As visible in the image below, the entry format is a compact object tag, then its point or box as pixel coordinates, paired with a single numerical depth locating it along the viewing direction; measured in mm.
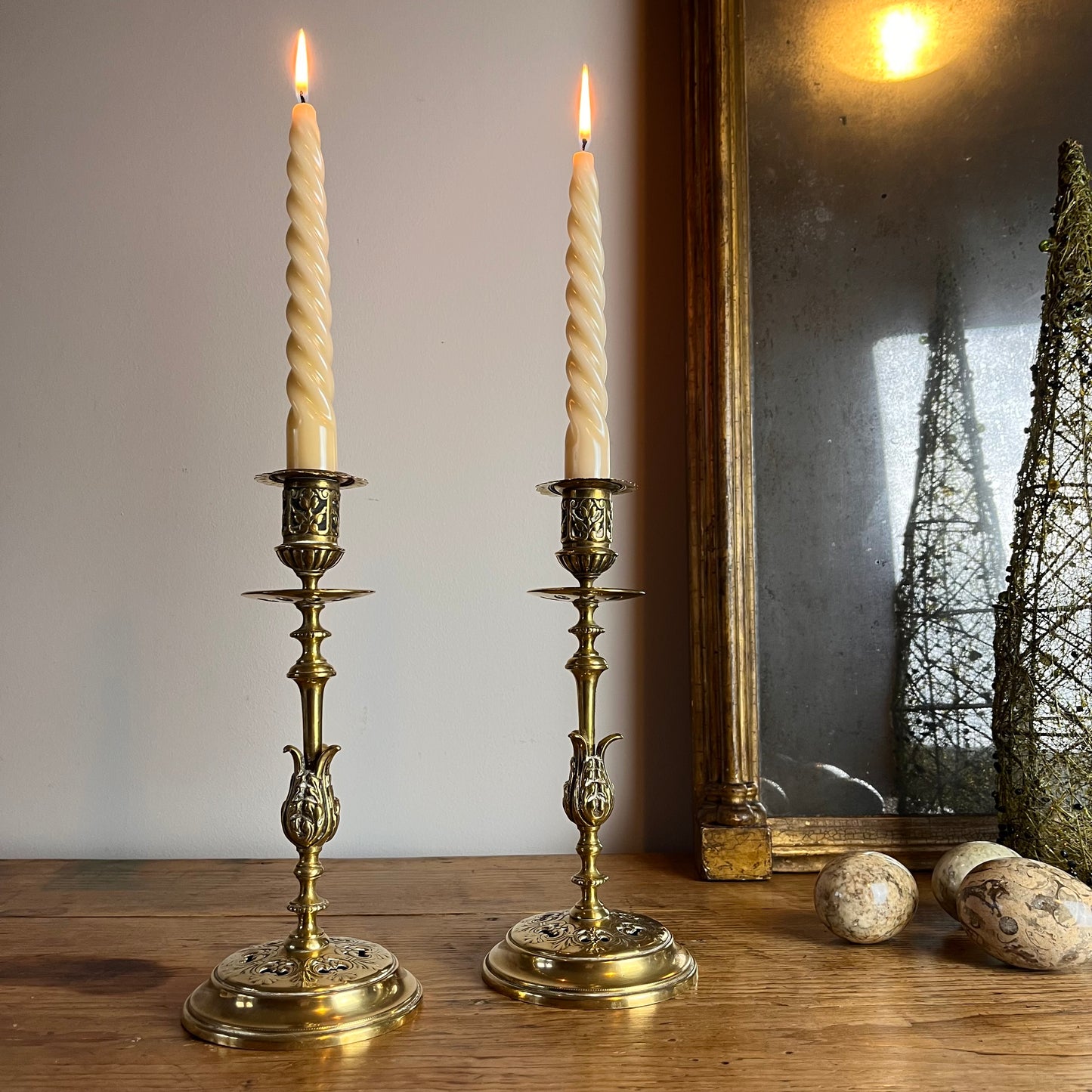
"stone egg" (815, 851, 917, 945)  646
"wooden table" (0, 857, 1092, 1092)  480
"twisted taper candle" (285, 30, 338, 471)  542
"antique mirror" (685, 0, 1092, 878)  874
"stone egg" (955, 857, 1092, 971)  596
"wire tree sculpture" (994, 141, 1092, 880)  756
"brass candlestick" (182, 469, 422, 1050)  514
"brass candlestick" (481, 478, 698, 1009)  569
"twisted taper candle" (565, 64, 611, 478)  600
